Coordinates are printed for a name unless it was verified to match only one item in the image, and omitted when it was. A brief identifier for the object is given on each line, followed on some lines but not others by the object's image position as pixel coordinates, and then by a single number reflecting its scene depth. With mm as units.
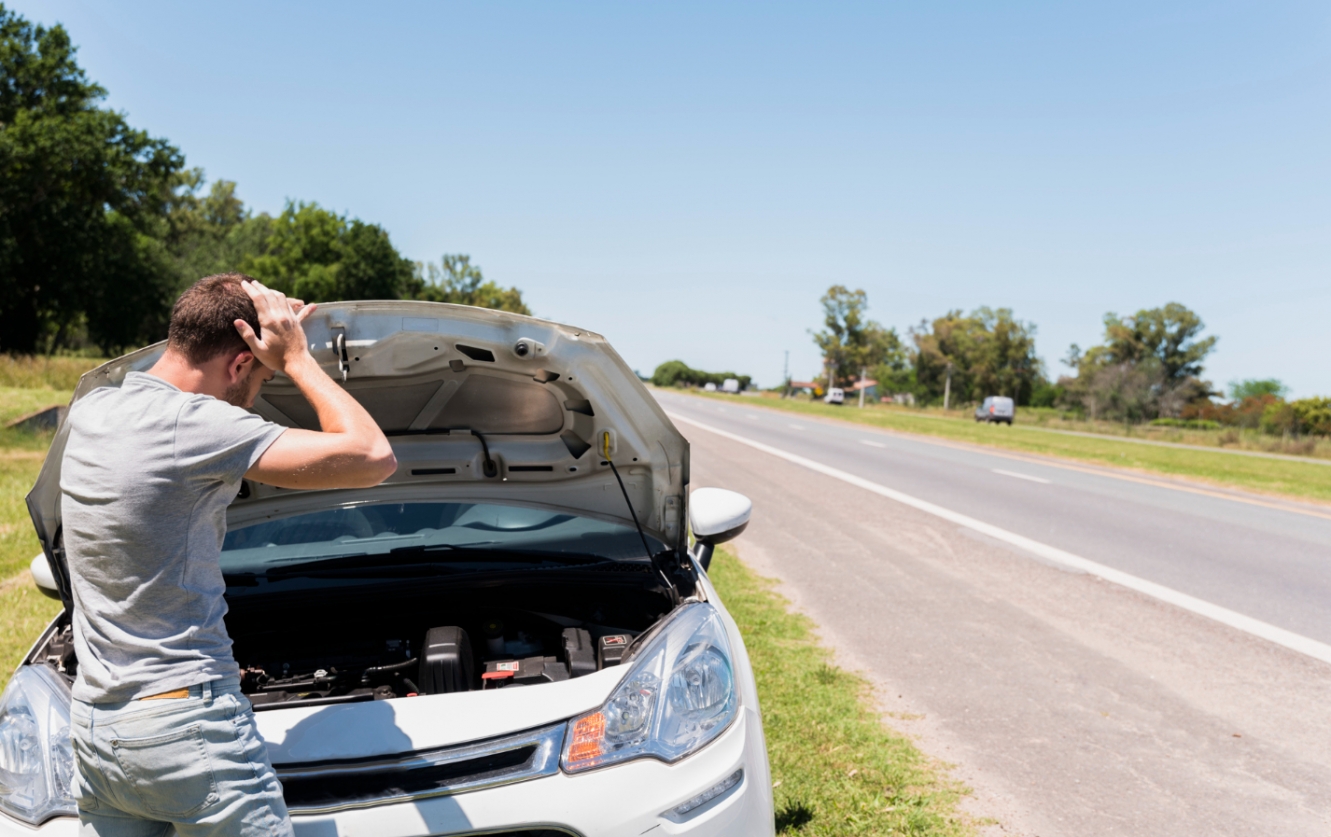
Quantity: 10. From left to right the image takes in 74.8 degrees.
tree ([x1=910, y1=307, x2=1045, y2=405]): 78875
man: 1624
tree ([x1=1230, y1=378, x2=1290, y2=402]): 85369
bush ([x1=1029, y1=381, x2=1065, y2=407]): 91750
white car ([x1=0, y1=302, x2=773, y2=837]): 1975
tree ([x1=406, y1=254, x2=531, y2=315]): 78062
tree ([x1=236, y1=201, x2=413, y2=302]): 58312
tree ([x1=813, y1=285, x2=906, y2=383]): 86688
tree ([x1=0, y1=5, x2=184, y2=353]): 34438
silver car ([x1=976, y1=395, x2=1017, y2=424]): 49625
